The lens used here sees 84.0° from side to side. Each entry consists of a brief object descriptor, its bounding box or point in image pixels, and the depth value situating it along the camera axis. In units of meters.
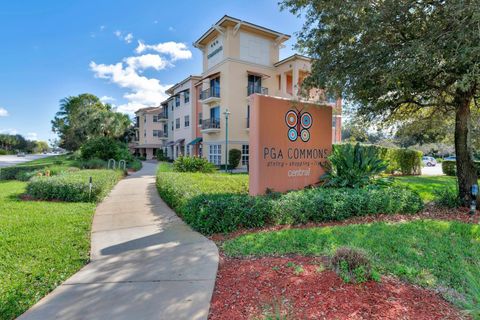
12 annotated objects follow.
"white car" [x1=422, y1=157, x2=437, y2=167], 42.91
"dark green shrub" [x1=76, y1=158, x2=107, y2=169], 18.83
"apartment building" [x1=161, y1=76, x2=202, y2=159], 32.50
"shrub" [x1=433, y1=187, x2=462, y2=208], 7.77
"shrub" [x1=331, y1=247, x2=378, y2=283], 3.23
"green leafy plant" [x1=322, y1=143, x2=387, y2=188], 8.55
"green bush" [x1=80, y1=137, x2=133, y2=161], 21.42
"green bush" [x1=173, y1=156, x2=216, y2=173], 16.14
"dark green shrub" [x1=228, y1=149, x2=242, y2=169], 25.50
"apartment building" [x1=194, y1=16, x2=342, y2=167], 24.89
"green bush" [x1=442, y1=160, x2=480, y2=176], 20.94
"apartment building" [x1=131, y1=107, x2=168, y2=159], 49.55
